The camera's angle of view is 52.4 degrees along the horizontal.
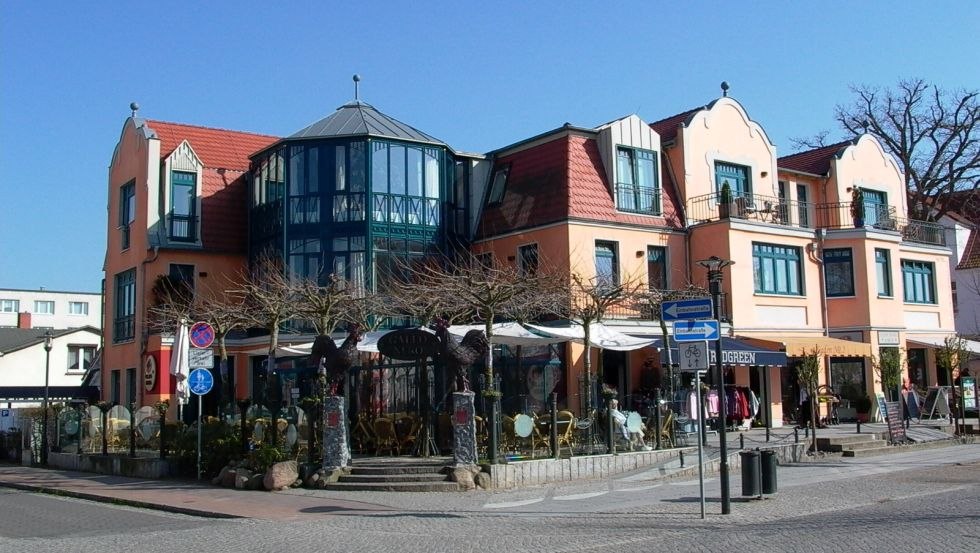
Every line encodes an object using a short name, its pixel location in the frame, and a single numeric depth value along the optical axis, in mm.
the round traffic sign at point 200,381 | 18688
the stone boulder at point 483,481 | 16922
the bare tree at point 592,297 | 21922
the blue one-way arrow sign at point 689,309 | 13508
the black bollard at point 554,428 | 17750
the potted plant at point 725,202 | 30062
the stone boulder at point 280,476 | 17609
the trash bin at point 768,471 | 14883
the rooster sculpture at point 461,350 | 17891
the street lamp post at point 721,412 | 12836
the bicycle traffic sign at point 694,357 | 13523
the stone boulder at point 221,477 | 18812
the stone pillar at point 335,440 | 17906
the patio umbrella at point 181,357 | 20797
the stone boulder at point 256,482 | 17906
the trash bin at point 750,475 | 14688
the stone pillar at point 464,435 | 17234
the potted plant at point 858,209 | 32906
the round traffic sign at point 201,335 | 18969
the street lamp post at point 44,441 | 26281
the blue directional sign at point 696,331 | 13484
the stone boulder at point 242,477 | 18109
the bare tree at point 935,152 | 43594
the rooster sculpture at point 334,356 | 18656
